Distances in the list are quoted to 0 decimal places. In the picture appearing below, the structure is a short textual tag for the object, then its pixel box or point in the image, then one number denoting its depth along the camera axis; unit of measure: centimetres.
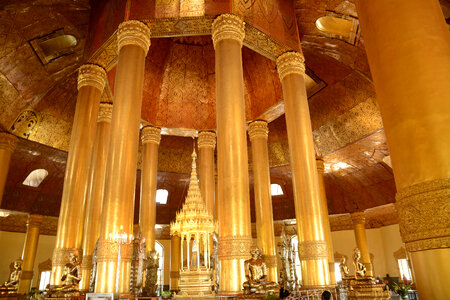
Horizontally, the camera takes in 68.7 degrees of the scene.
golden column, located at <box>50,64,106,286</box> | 900
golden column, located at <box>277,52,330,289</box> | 859
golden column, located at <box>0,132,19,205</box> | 1313
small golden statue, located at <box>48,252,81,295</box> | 761
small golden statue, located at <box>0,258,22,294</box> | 1027
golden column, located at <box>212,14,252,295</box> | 705
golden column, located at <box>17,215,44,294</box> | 1730
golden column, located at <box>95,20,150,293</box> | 720
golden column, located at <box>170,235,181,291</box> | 1950
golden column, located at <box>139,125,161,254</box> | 1282
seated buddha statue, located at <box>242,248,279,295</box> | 647
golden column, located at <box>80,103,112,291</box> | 1072
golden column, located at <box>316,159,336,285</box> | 1497
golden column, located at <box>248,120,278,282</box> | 1211
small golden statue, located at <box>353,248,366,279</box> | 1050
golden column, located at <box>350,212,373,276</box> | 2022
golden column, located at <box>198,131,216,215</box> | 1412
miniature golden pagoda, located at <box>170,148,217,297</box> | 1040
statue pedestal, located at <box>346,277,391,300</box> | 948
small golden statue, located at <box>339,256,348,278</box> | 1209
